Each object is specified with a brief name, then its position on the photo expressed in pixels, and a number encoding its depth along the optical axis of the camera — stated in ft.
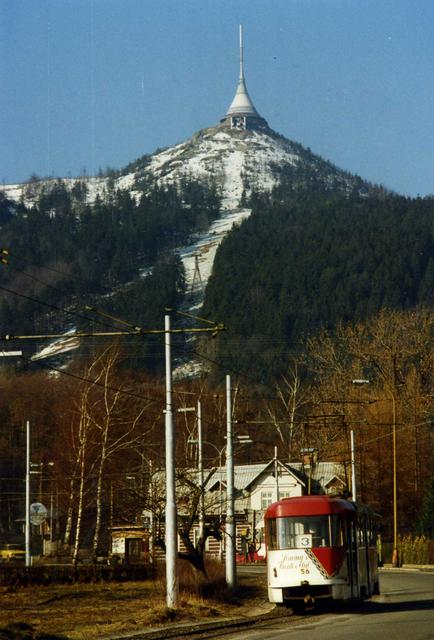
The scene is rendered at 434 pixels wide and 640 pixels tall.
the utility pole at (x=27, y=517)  188.27
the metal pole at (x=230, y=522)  125.39
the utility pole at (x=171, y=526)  98.94
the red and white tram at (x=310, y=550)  100.32
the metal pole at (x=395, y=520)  229.25
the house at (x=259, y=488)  284.41
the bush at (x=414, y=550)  237.45
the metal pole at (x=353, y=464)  194.59
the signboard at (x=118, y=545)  285.02
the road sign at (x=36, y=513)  176.45
